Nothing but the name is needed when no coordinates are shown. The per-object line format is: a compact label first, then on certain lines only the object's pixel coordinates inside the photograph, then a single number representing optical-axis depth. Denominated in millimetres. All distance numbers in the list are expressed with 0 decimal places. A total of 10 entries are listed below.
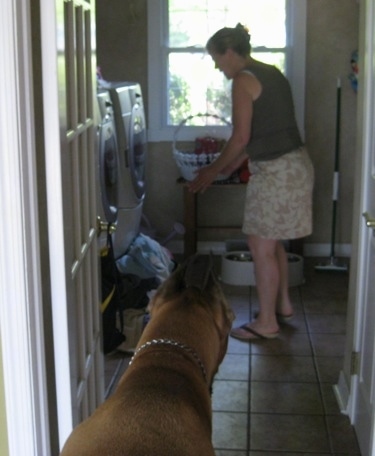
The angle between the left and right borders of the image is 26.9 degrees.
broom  5031
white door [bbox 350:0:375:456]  2707
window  5172
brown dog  1361
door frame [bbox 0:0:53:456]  1614
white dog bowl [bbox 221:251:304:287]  4750
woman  3580
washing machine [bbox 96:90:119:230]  3633
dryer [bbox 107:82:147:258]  4156
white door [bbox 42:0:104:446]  1778
